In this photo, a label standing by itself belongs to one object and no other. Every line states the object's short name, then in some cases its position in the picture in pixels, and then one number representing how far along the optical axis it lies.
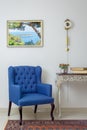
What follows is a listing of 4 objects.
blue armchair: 4.06
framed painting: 4.76
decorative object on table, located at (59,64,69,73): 4.59
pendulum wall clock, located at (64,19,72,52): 4.74
